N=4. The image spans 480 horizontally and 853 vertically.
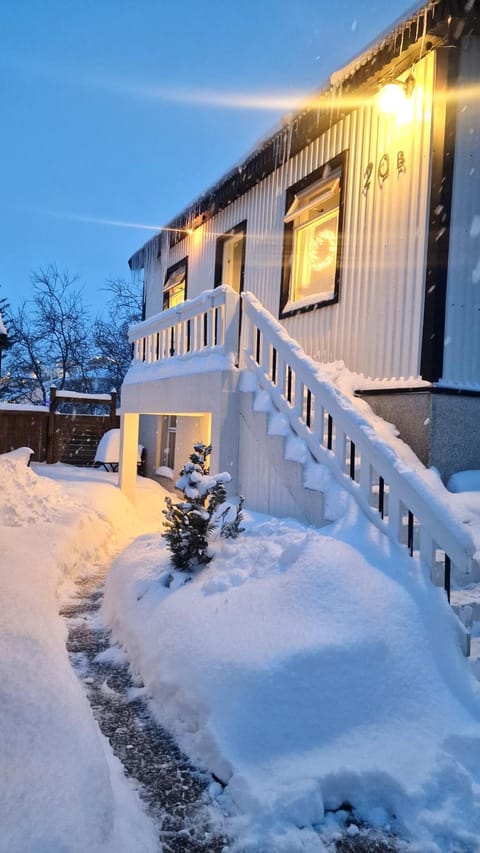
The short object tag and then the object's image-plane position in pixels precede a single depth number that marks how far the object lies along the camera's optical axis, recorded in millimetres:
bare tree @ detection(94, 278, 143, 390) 26062
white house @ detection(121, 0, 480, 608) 4973
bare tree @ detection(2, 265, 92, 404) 26531
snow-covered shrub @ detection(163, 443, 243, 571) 3932
